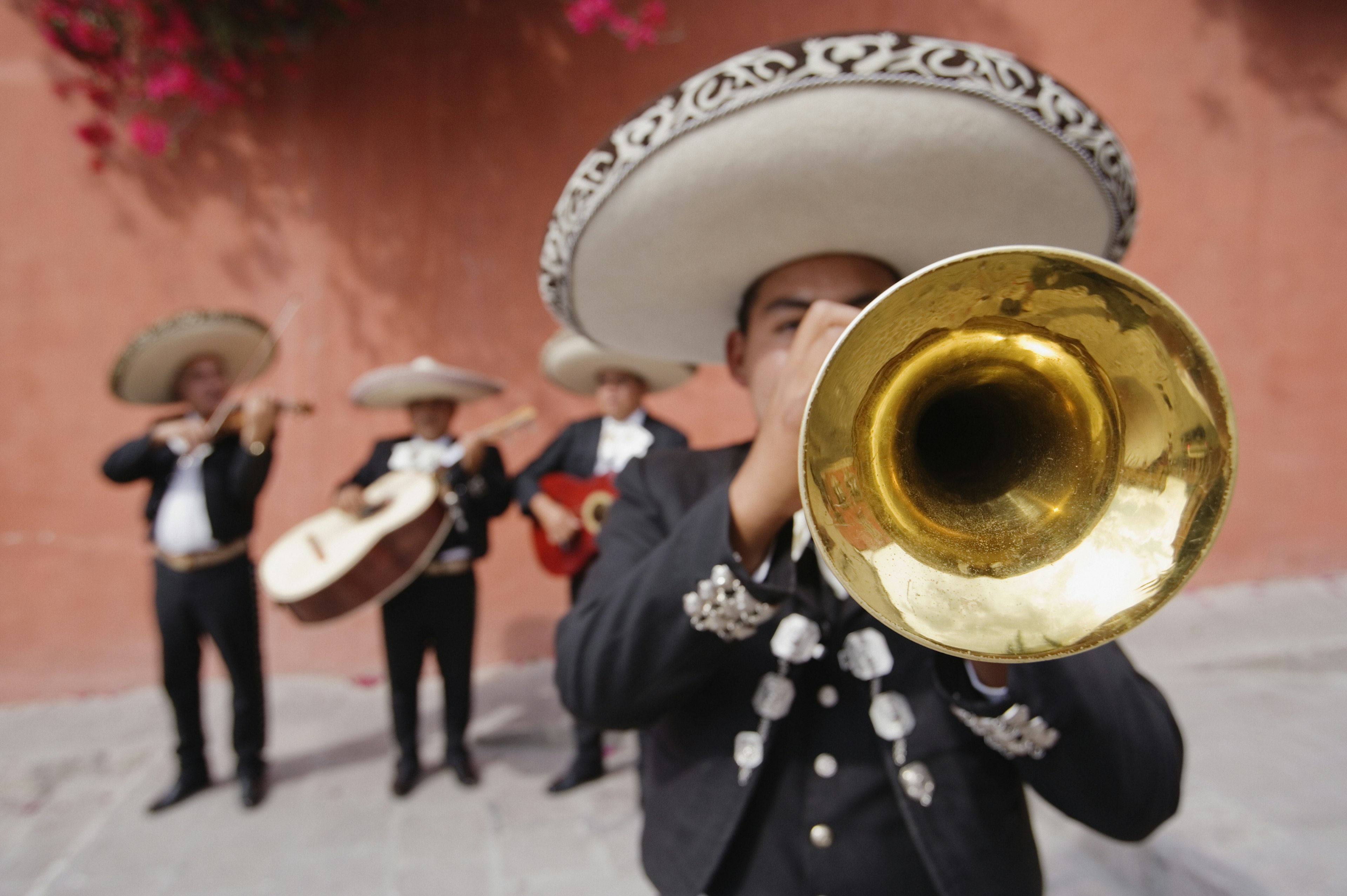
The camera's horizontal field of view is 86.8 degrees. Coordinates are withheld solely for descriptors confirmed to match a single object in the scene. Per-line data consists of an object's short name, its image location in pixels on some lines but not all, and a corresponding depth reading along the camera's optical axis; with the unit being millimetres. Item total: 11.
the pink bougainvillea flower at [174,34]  4105
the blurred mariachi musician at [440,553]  3594
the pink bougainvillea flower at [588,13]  3994
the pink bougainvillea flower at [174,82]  4148
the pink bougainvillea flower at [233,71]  4277
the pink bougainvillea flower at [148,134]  4316
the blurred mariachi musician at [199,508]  3320
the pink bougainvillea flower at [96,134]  4301
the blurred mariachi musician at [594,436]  3627
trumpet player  1004
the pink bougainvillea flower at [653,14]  4113
